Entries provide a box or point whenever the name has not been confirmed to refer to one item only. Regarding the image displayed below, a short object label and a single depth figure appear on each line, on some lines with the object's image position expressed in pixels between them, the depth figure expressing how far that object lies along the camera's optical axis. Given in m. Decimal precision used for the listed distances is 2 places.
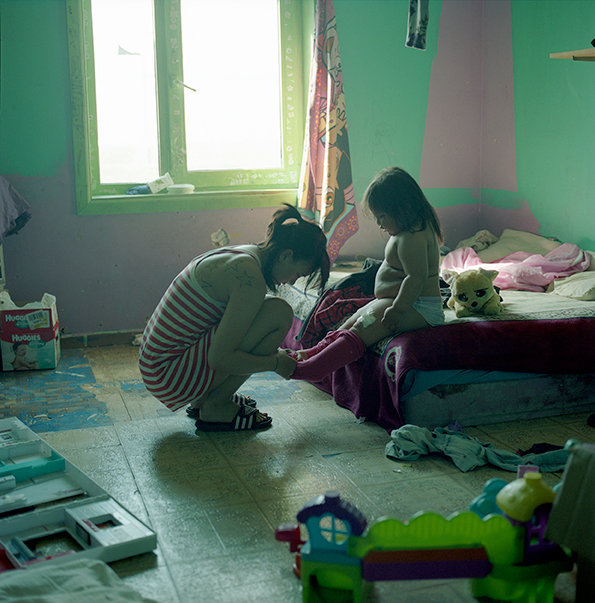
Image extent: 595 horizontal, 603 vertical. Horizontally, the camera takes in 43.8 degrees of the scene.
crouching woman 2.37
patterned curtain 3.94
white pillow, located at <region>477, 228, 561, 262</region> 3.92
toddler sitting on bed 2.62
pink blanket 3.53
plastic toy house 1.44
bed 2.54
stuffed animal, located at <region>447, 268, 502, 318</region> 2.80
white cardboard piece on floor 1.71
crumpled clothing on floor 2.23
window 3.94
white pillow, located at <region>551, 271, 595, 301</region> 3.18
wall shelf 2.68
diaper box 3.44
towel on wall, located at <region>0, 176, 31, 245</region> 3.50
